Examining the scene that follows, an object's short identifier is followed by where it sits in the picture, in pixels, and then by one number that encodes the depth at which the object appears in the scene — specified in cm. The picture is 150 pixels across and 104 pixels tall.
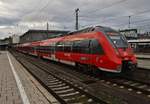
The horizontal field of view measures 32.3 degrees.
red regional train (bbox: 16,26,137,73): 1373
